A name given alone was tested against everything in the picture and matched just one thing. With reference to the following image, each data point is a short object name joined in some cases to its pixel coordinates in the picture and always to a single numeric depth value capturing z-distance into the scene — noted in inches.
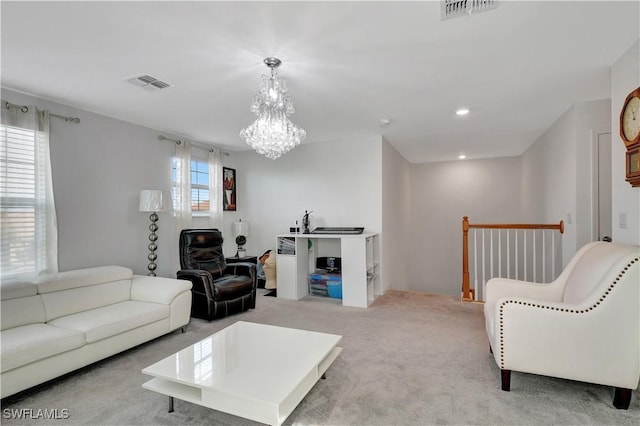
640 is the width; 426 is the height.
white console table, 163.0
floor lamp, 145.1
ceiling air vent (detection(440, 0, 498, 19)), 67.9
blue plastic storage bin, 177.8
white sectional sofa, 80.8
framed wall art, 212.2
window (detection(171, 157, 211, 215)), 190.2
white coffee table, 61.0
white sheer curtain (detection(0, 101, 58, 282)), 110.8
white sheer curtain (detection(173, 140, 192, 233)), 174.4
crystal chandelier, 99.2
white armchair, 70.9
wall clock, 82.5
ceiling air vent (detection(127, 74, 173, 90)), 105.0
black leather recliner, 137.1
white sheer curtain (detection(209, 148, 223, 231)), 197.6
